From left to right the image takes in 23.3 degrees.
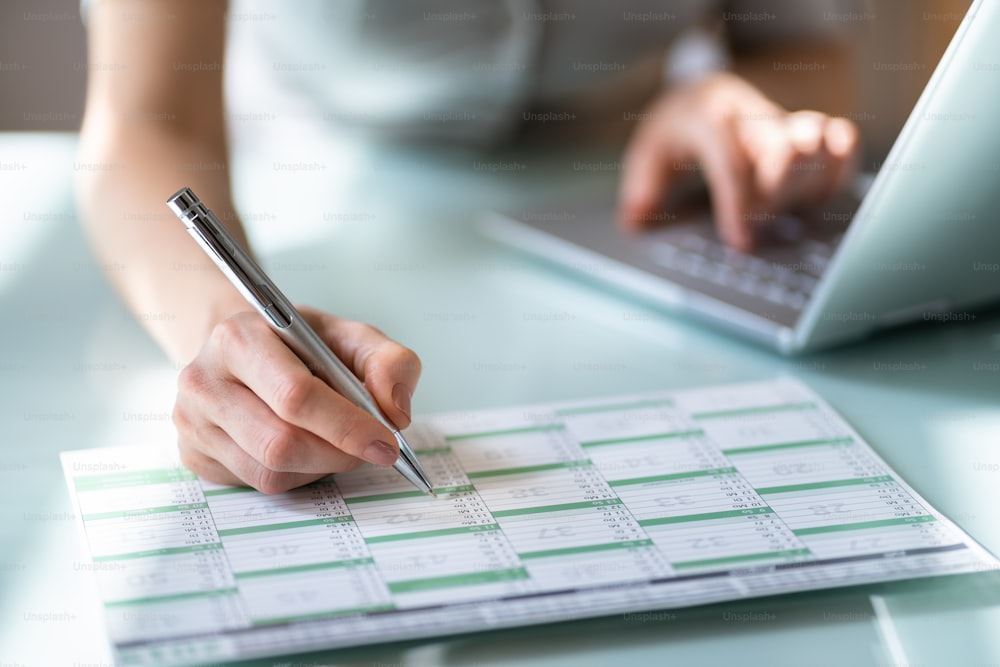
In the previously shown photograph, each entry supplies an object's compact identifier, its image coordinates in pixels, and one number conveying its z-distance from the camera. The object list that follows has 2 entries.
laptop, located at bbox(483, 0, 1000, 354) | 0.90
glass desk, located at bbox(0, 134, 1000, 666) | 0.80
